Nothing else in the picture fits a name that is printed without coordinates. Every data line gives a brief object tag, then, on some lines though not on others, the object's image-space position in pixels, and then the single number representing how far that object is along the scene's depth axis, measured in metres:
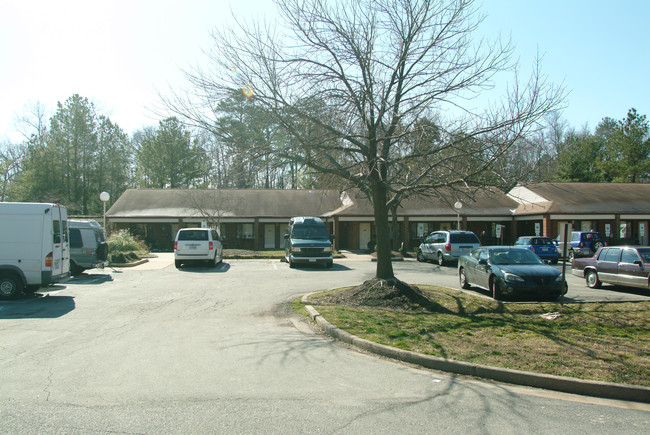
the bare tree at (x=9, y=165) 50.47
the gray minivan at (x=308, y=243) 22.05
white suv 21.28
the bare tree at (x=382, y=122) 10.31
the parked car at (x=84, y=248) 18.08
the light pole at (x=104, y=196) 22.76
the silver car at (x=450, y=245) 24.48
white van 12.27
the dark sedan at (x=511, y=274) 12.12
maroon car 13.73
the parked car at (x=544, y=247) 25.58
